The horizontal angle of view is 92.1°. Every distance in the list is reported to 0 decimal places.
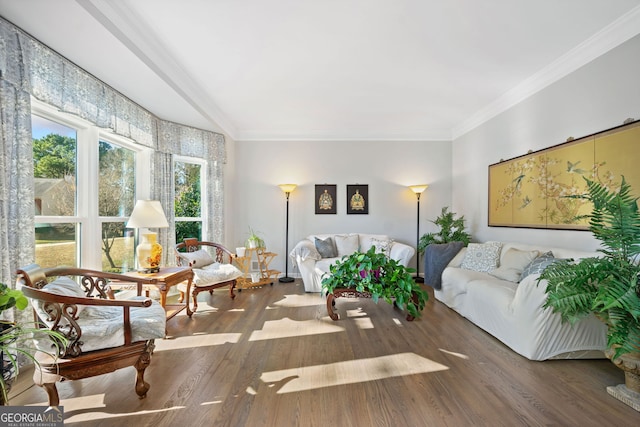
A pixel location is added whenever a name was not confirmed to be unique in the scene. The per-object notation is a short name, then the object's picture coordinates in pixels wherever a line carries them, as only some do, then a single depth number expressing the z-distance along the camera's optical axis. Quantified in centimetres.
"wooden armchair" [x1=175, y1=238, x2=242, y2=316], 382
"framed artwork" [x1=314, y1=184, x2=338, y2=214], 587
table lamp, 327
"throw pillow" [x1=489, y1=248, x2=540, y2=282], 327
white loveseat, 476
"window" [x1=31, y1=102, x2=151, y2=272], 279
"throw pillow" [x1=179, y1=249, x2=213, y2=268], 397
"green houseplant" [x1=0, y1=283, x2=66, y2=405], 118
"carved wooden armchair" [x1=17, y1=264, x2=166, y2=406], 176
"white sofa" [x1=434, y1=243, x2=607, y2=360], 250
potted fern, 191
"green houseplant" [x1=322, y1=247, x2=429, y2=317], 326
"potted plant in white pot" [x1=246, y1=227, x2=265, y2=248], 531
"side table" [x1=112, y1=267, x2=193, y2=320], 295
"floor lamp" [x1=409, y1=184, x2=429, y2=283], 552
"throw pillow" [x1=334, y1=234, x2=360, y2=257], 531
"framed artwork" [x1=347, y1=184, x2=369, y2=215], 587
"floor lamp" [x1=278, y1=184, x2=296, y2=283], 547
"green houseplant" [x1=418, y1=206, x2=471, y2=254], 486
